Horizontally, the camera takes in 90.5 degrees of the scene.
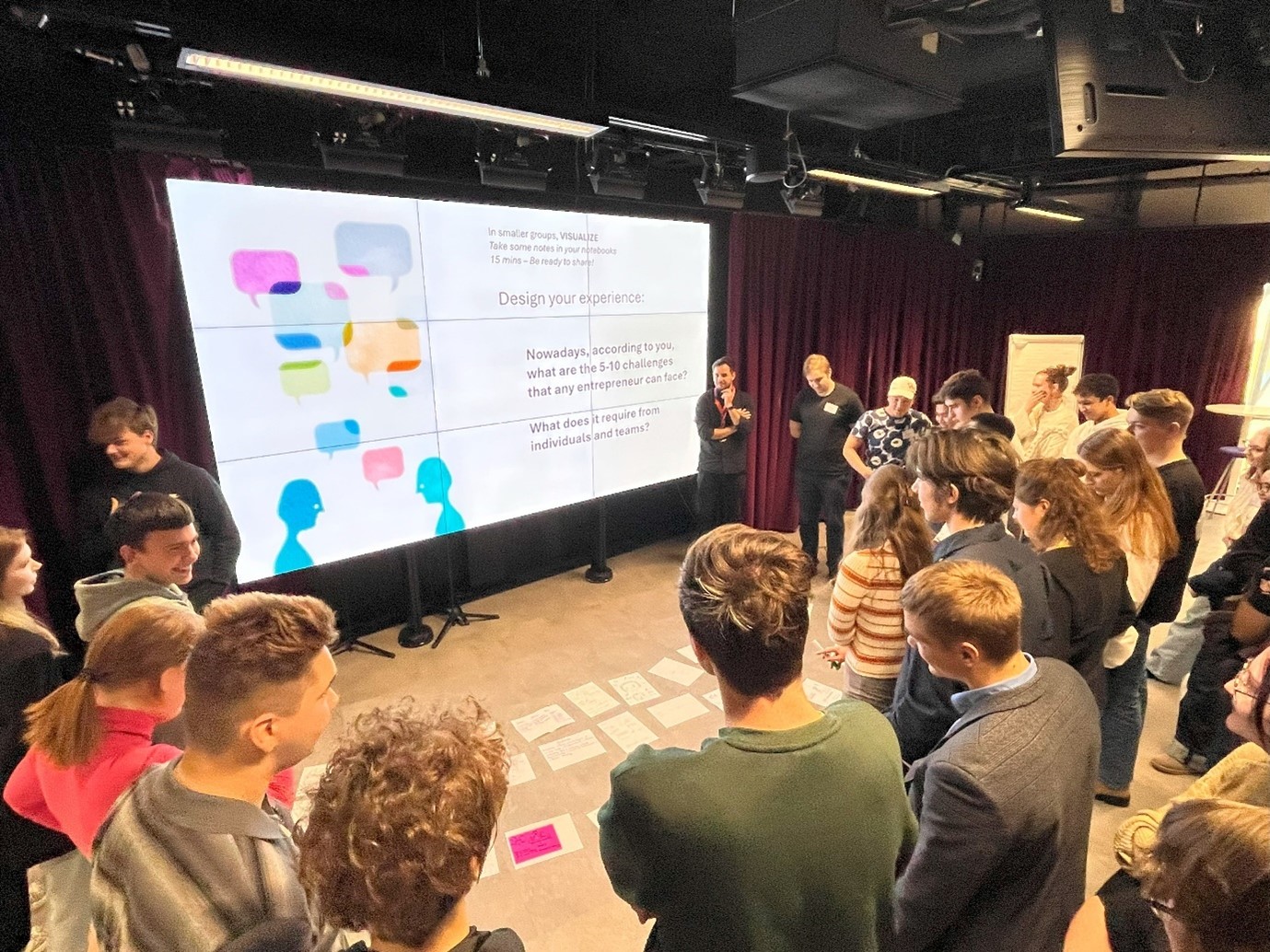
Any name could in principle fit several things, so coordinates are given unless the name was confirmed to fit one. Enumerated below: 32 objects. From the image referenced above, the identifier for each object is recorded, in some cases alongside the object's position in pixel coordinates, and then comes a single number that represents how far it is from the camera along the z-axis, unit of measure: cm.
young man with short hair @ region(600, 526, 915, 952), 79
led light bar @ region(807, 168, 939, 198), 365
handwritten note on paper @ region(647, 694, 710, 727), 278
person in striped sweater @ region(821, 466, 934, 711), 171
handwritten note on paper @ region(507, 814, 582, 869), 212
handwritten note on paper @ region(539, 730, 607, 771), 254
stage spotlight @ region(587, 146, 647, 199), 335
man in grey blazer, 103
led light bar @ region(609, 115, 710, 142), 300
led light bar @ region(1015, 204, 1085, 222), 498
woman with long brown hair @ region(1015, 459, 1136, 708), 153
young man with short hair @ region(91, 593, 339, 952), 86
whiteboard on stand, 606
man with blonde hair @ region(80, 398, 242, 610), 234
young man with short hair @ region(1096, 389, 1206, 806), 213
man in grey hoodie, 184
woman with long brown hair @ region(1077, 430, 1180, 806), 185
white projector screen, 272
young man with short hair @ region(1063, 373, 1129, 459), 312
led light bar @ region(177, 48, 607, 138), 190
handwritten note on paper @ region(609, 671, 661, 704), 295
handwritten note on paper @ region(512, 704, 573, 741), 273
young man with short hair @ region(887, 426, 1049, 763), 149
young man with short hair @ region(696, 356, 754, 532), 425
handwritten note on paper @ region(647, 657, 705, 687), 309
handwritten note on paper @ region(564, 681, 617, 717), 288
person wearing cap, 362
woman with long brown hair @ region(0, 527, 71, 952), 138
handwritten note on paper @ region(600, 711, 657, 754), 264
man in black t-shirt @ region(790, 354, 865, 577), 411
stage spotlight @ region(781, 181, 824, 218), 395
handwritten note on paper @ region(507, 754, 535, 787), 246
